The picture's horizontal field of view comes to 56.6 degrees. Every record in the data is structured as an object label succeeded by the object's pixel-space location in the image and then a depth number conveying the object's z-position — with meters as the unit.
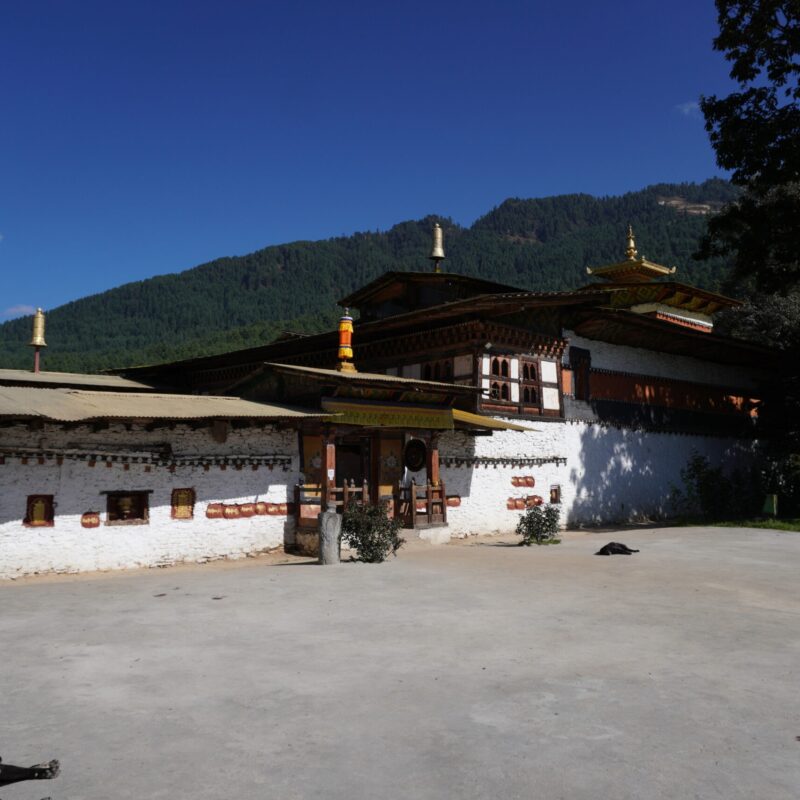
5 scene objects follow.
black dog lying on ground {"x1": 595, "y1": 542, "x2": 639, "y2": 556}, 15.52
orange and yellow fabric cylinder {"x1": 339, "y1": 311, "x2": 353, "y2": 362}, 19.73
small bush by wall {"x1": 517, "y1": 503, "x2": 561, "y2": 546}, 18.33
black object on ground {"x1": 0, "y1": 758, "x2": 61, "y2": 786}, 3.04
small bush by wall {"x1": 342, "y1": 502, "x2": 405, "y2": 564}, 14.19
